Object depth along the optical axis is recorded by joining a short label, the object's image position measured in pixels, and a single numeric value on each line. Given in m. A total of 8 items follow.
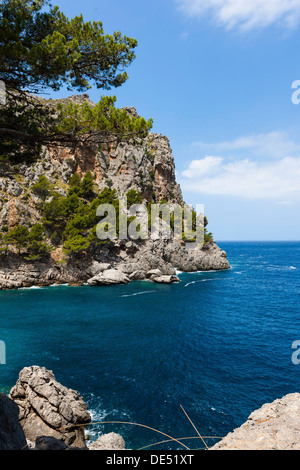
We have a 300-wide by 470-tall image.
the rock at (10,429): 6.34
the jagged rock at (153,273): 52.75
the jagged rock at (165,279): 49.91
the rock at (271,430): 5.58
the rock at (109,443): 9.43
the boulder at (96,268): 49.62
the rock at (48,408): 10.85
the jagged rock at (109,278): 46.91
